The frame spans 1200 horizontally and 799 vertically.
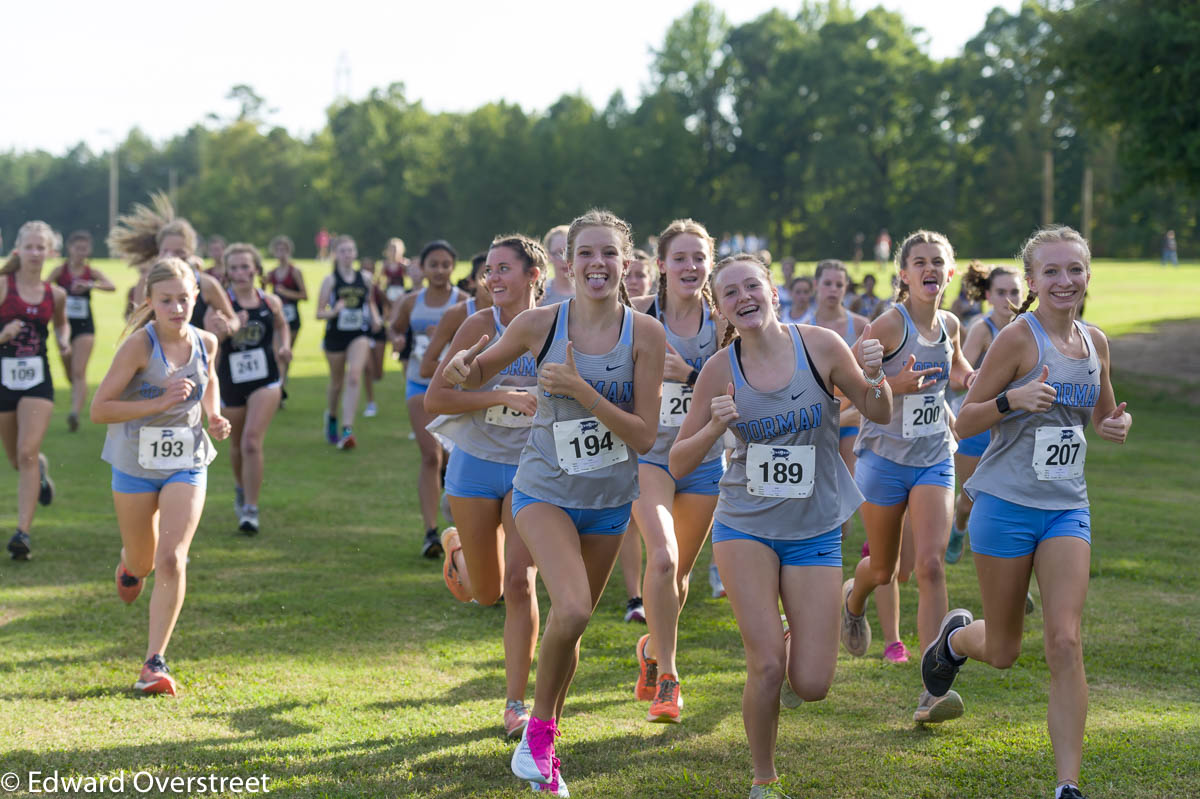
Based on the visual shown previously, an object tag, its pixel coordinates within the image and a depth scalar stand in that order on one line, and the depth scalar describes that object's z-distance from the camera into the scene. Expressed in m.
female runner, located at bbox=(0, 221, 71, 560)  8.77
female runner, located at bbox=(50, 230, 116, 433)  15.71
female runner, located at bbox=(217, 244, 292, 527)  9.51
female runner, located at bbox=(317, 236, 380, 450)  14.02
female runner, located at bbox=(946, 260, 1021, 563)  7.99
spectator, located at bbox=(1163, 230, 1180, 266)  57.88
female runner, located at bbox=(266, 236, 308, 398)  16.98
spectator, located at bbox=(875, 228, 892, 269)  56.69
